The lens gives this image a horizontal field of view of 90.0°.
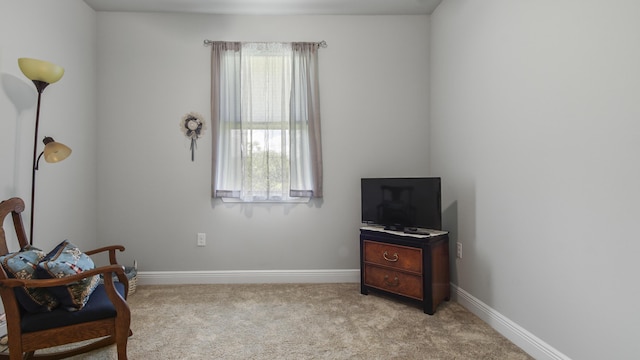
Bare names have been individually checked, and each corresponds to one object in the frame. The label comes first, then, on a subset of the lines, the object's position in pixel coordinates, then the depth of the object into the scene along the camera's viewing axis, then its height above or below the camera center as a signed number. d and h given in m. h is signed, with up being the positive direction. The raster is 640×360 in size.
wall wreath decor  3.20 +0.59
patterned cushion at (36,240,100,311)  1.63 -0.46
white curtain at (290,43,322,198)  3.21 +0.65
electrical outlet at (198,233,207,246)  3.24 -0.54
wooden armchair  1.53 -0.67
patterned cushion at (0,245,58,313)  1.58 -0.52
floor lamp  2.06 +0.71
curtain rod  3.18 +1.42
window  3.19 +0.65
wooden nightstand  2.53 -0.68
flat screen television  2.64 -0.16
